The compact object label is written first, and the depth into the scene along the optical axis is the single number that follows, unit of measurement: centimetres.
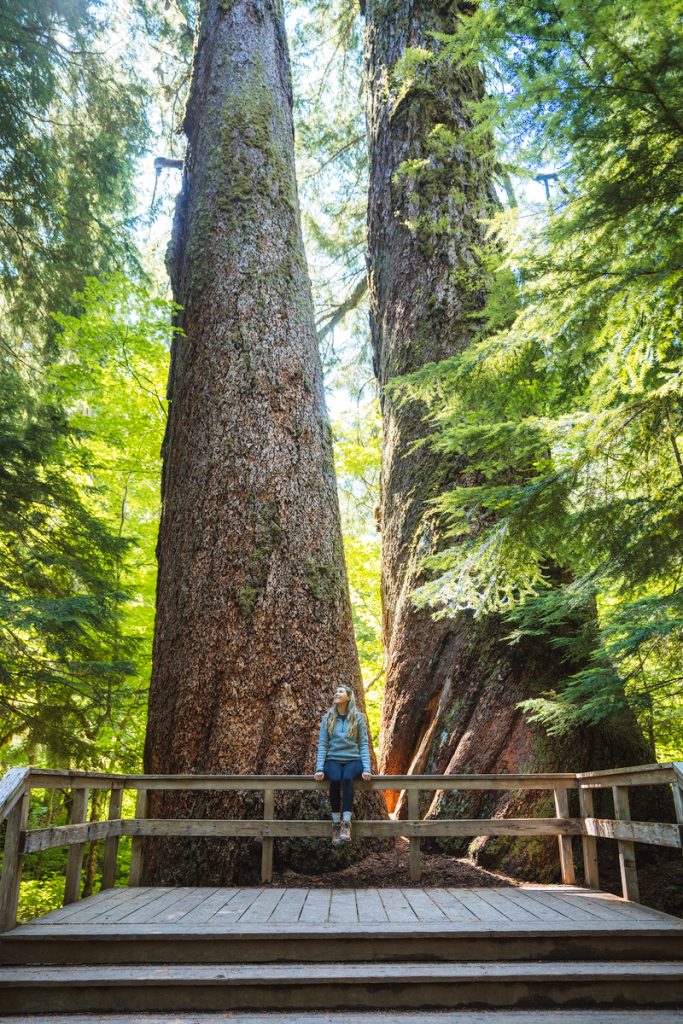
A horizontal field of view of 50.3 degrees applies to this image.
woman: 503
